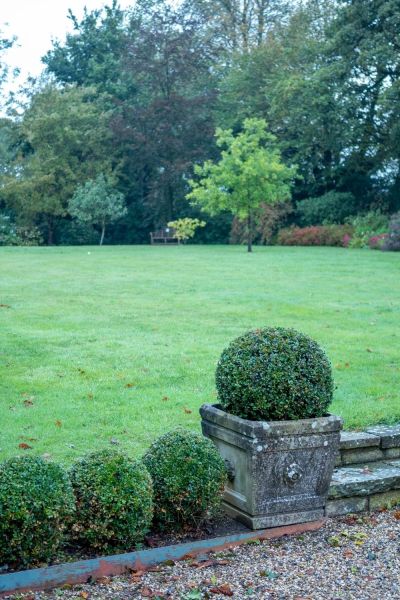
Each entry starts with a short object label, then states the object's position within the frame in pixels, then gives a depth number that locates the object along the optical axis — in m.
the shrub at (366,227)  34.35
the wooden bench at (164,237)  44.09
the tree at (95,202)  43.53
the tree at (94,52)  49.00
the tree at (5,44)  39.38
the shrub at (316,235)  36.47
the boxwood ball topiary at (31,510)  3.48
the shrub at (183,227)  40.99
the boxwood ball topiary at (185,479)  4.03
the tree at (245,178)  31.77
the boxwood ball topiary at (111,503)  3.76
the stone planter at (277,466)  4.18
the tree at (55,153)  44.44
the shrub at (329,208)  40.38
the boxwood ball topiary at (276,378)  4.24
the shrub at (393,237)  30.12
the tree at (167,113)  44.66
